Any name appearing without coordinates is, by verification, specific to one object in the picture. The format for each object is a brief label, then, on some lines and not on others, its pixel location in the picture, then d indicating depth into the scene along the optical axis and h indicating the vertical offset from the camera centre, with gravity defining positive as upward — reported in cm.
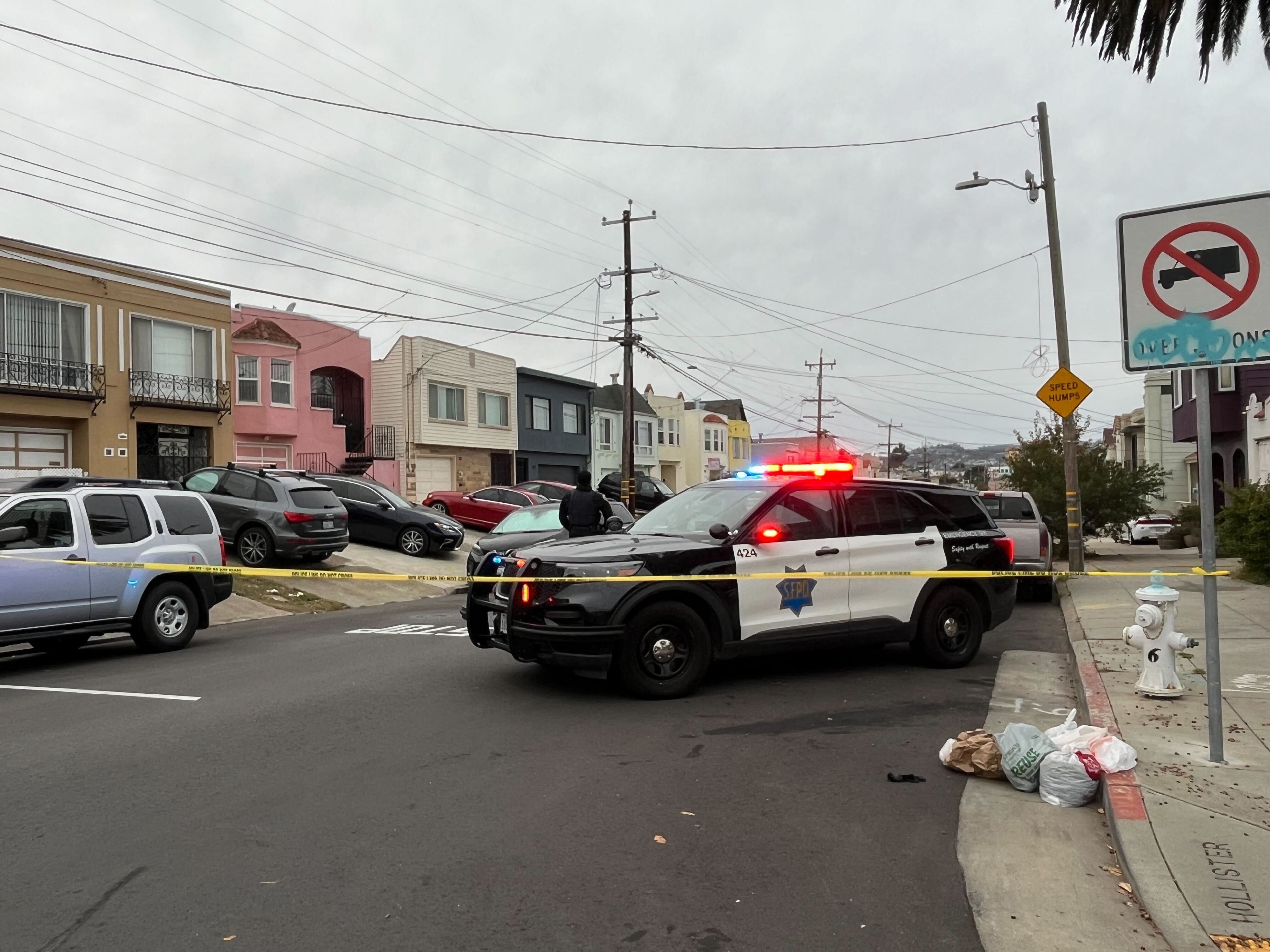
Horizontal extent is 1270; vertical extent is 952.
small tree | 2425 -18
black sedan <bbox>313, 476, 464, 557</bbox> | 2095 -60
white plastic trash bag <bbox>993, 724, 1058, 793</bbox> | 543 -151
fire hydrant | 686 -113
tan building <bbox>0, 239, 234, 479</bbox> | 2108 +298
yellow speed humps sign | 1766 +155
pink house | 2798 +301
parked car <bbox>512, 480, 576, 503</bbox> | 2748 +4
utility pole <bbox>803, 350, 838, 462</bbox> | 6862 +623
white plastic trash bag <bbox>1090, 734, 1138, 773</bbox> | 525 -147
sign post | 514 +94
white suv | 911 -60
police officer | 1288 -27
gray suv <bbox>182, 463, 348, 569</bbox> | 1664 -32
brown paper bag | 560 -156
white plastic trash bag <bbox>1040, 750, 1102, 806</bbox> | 521 -157
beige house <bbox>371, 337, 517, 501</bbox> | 3412 +289
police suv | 725 -77
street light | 1911 +410
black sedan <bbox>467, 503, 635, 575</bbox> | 1505 -65
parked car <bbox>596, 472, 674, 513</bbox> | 3703 -16
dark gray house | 4141 +279
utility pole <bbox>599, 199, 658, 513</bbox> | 3144 +317
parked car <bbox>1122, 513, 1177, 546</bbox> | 3513 -181
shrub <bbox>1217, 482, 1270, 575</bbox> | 1381 -73
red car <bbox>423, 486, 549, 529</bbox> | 2630 -34
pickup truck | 1516 -106
